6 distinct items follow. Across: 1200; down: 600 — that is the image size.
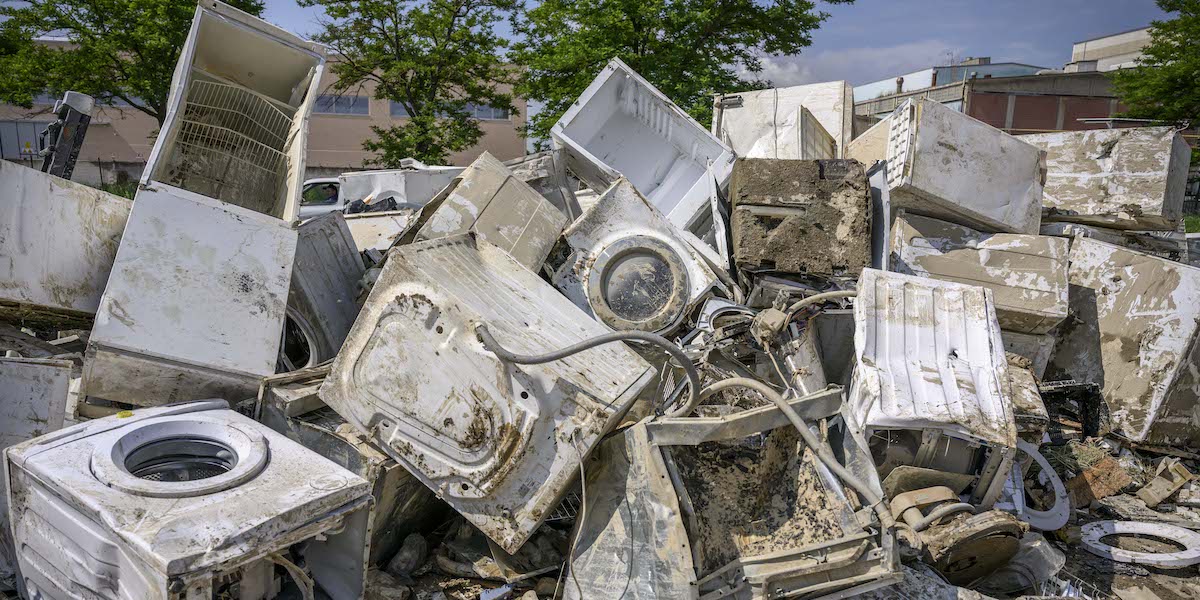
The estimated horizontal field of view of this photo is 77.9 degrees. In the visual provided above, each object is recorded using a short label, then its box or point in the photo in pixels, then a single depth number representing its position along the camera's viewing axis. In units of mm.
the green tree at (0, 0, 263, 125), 12133
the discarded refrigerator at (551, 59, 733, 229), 4973
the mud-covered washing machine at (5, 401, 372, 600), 1878
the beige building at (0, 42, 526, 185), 18734
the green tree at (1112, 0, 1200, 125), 15375
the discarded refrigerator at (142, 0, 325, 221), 3668
